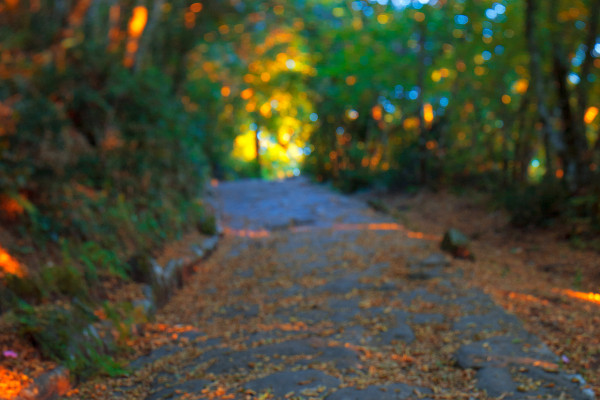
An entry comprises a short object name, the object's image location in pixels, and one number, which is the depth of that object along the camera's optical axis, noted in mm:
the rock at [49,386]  2799
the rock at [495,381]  2934
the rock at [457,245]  6691
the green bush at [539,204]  7641
